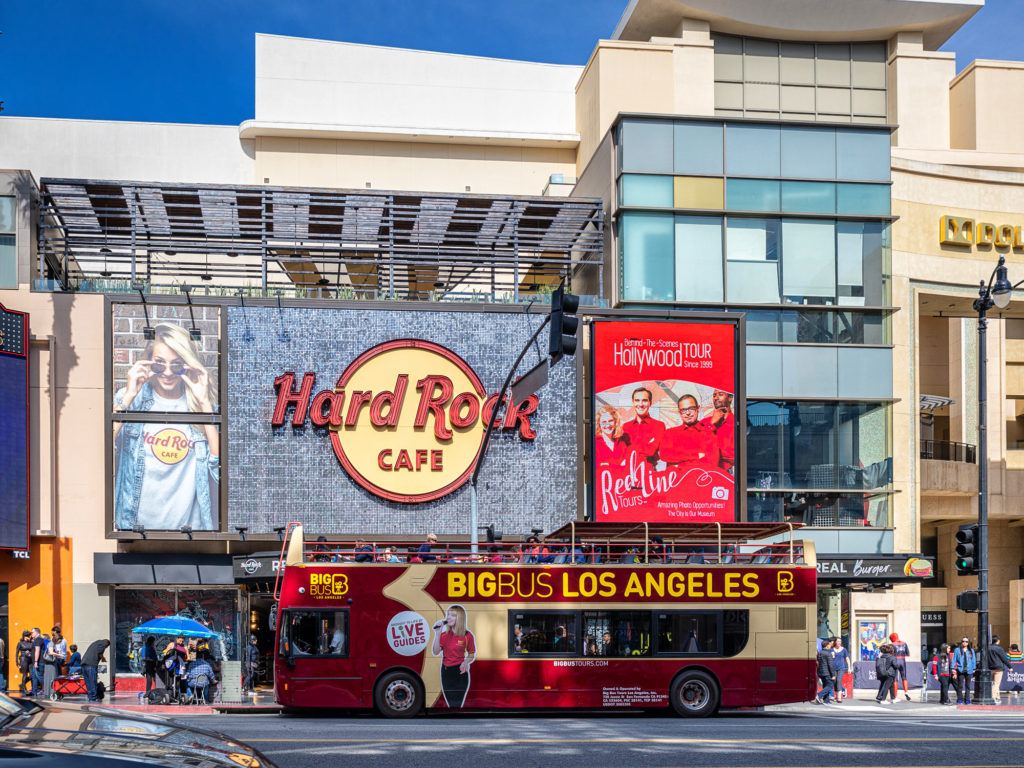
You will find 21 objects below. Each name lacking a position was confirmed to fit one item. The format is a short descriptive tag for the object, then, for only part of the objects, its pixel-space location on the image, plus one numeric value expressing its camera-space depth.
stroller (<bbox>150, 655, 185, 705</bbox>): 27.83
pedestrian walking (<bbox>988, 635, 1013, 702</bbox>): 30.45
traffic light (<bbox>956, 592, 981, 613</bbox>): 29.27
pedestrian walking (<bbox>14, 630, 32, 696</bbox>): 28.70
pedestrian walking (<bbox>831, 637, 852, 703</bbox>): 31.09
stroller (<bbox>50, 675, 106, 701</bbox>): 28.23
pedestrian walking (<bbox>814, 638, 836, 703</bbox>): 30.05
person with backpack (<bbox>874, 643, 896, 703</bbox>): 30.30
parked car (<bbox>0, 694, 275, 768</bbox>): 5.38
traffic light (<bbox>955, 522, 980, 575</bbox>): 28.64
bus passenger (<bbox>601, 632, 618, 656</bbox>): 22.11
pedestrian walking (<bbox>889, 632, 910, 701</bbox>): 31.35
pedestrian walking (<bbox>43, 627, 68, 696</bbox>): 28.39
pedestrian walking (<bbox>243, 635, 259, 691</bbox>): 32.34
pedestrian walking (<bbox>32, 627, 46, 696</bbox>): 28.73
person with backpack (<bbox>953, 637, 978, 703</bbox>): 30.59
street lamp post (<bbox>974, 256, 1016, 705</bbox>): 29.11
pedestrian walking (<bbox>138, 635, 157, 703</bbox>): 29.02
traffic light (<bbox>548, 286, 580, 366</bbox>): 19.55
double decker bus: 21.62
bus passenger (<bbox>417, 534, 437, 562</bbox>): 22.28
